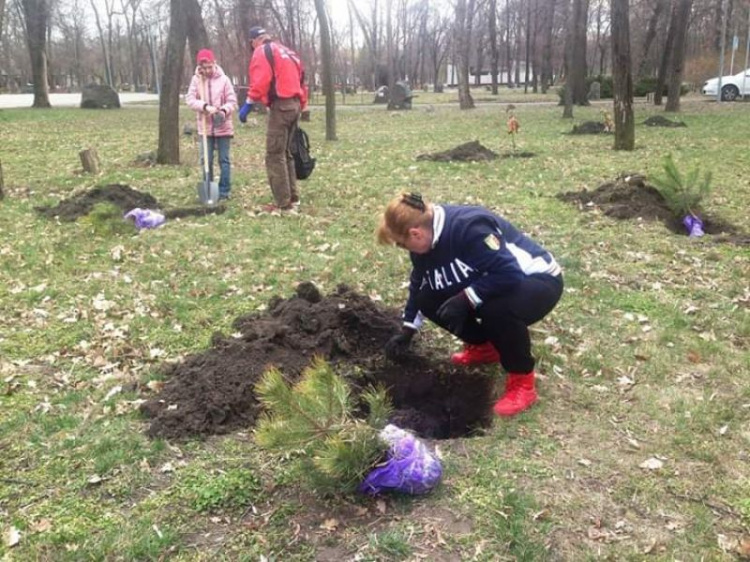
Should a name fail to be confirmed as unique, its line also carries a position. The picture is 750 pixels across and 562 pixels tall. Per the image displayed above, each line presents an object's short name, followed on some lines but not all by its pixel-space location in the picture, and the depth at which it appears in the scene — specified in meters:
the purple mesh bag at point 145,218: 7.06
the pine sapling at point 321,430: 2.59
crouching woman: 3.26
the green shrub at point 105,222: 6.76
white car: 27.31
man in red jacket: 7.12
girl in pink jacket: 7.86
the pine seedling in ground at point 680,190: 6.84
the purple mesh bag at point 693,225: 6.68
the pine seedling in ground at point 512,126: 11.12
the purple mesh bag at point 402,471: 2.77
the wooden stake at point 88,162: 10.30
